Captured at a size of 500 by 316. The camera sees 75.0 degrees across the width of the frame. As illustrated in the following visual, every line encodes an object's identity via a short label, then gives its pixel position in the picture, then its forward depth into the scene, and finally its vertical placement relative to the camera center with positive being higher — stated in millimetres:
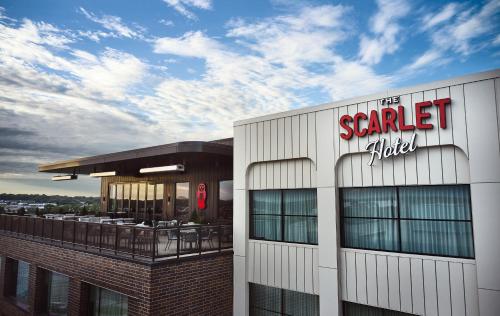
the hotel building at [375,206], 7430 -297
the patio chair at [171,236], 10447 -1334
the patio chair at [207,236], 11547 -1449
